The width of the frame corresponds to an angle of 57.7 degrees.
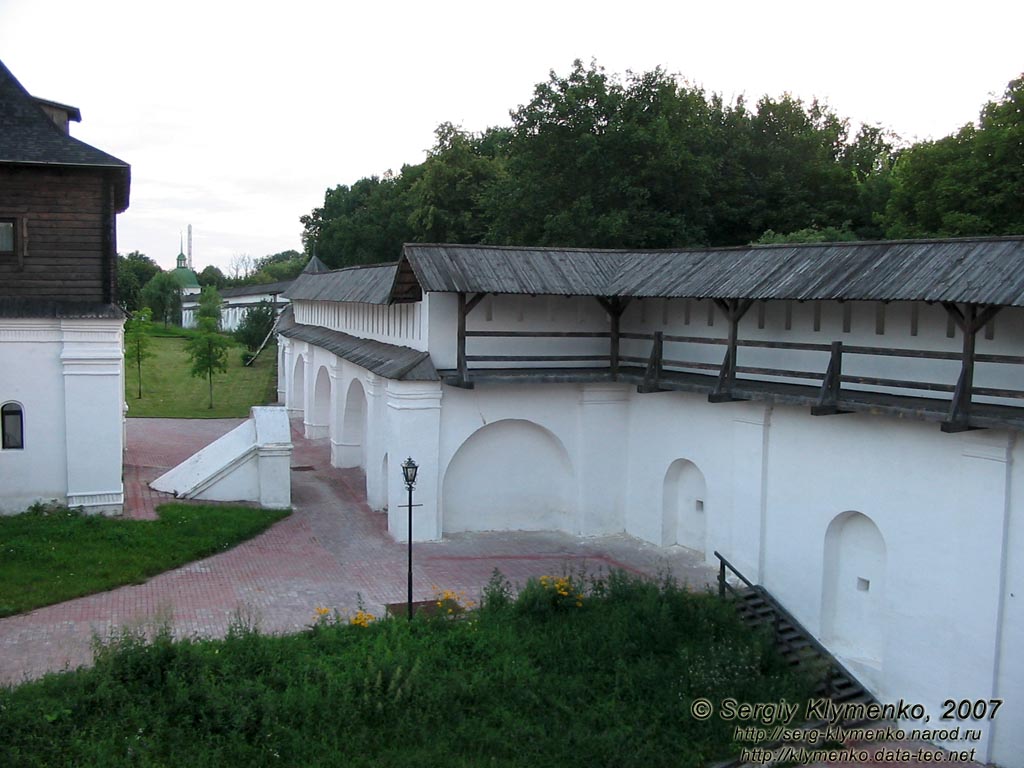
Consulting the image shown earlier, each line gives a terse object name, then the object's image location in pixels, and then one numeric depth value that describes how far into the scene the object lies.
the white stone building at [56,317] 17.05
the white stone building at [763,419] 11.64
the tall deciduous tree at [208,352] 35.53
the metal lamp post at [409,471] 13.34
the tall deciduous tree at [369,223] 54.34
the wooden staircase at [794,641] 12.85
